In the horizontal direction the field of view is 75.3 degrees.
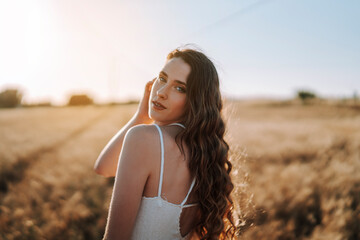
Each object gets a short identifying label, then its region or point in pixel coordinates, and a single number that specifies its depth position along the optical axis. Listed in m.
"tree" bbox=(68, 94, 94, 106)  53.56
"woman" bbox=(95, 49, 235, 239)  1.29
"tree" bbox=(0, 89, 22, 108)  54.62
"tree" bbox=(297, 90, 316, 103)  49.91
